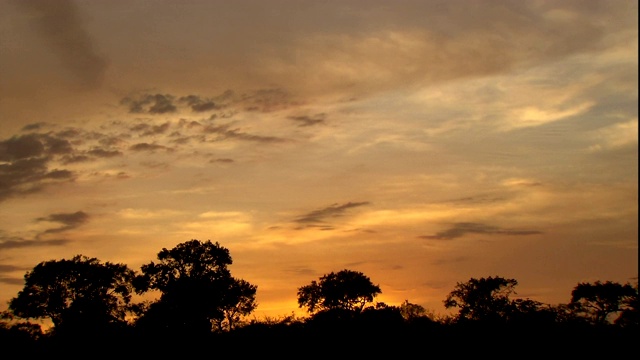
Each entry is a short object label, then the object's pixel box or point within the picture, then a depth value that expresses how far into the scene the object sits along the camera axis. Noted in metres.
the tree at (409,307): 100.06
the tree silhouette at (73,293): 85.81
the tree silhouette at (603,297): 100.38
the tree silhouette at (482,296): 102.50
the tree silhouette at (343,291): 111.19
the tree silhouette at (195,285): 88.62
